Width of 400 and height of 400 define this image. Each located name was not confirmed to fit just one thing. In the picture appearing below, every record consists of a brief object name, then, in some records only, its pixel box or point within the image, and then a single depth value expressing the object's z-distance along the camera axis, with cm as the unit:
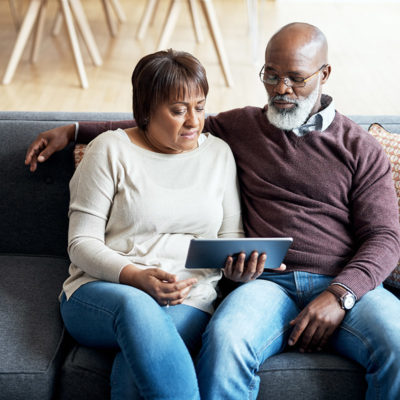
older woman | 239
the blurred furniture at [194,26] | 470
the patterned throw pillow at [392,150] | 261
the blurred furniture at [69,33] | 477
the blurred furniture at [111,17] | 599
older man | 239
